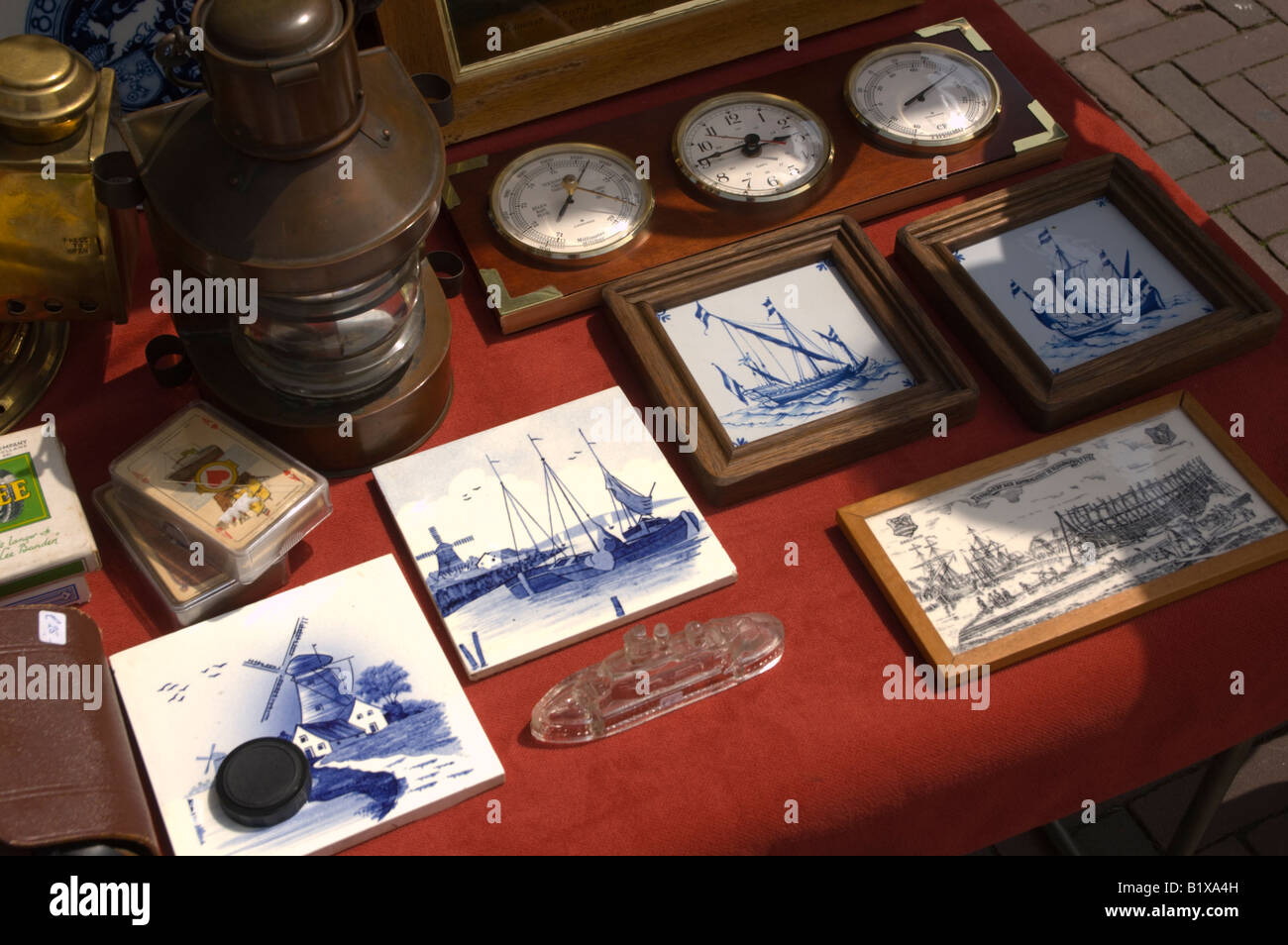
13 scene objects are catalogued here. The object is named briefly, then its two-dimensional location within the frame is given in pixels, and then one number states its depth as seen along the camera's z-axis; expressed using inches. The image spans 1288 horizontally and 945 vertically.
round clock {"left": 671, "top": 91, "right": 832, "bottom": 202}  48.3
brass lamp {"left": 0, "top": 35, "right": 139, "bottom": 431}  41.7
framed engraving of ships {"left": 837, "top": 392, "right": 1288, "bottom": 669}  42.0
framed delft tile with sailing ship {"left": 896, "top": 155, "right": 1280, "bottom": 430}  45.1
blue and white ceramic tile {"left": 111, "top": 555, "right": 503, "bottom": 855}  39.3
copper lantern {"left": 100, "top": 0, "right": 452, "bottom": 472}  37.4
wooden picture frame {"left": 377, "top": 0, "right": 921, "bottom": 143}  47.5
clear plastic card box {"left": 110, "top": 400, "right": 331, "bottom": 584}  41.1
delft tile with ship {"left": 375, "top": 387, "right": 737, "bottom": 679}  42.0
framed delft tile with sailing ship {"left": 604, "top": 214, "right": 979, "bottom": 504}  44.1
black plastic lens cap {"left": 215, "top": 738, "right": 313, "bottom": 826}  38.9
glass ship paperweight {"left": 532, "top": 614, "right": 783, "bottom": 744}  40.7
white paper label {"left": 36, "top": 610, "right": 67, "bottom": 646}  38.9
